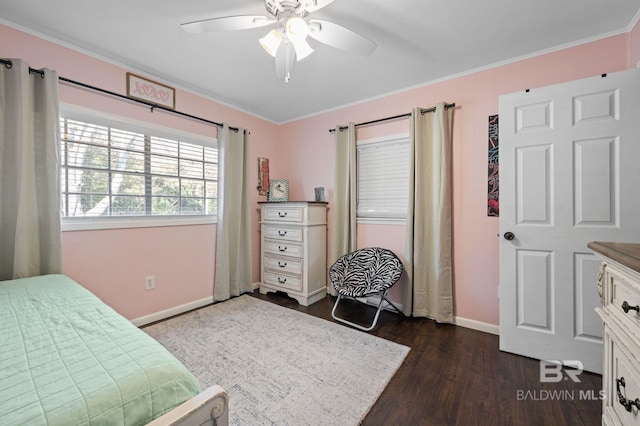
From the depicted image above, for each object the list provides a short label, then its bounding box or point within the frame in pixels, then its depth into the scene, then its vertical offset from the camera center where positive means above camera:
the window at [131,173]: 2.12 +0.38
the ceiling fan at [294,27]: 1.45 +1.08
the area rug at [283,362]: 1.45 -1.09
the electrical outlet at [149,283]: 2.48 -0.68
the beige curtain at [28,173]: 1.74 +0.28
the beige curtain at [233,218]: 2.99 -0.08
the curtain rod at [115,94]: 1.77 +1.03
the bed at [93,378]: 0.63 -0.47
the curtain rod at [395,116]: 2.47 +1.02
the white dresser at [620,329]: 0.76 -0.39
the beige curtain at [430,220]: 2.46 -0.09
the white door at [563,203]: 1.66 +0.05
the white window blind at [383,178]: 2.85 +0.38
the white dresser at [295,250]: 3.01 -0.47
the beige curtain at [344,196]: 3.07 +0.18
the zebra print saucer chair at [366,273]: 2.42 -0.66
